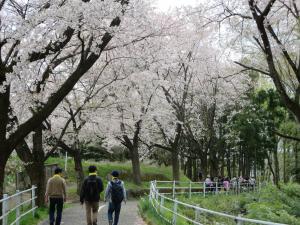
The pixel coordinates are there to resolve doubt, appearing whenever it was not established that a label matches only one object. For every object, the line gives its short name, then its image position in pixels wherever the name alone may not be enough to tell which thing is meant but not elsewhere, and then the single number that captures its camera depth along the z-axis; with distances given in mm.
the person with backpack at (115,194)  11891
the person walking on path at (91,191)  11438
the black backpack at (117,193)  11891
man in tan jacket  12305
